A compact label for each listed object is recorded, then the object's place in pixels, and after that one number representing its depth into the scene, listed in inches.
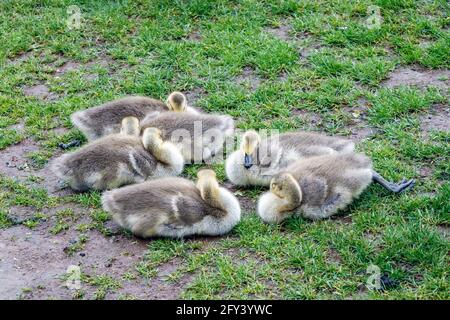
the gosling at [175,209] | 223.0
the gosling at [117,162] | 249.4
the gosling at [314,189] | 226.7
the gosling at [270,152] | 249.1
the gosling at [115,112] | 280.4
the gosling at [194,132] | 266.1
